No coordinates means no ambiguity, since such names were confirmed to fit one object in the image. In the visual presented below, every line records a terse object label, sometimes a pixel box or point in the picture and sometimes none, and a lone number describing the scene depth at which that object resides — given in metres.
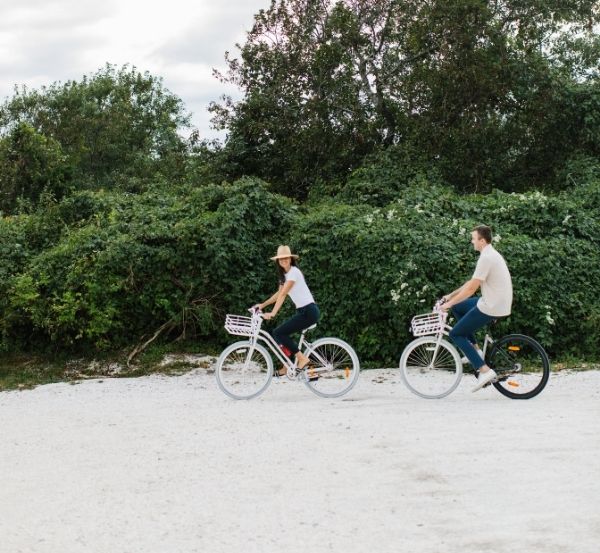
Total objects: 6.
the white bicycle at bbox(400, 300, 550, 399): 8.38
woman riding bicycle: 8.59
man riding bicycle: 7.97
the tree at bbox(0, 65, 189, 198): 36.34
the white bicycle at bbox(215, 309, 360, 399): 8.75
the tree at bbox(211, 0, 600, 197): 19.25
